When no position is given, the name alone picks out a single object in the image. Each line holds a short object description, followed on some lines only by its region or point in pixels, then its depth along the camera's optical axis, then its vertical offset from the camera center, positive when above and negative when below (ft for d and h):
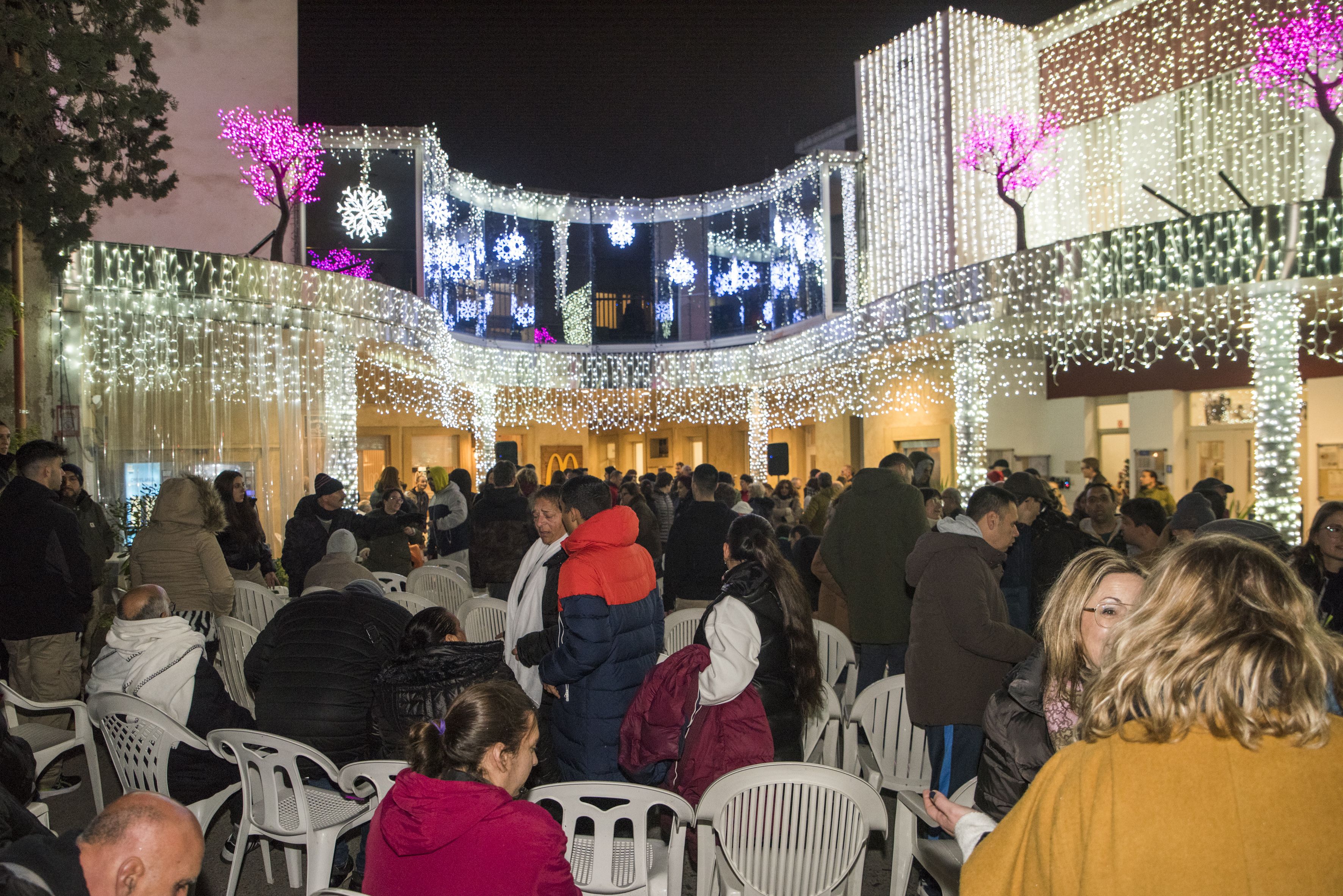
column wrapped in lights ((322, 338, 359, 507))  38.81 +1.43
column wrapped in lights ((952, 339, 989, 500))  44.73 +1.11
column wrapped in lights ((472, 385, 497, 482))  70.59 +1.17
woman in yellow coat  4.19 -1.57
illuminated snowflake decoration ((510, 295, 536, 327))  76.28 +11.11
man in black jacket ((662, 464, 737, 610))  20.59 -2.45
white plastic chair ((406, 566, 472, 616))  22.61 -3.54
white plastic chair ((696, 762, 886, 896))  8.76 -3.79
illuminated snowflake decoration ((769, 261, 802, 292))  70.54 +13.06
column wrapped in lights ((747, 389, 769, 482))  72.13 +0.49
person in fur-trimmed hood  17.01 -1.94
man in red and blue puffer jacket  11.02 -2.47
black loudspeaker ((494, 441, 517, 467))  56.08 -0.33
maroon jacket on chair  9.98 -3.28
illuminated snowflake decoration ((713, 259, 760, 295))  76.69 +13.99
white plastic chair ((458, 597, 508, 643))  19.12 -3.68
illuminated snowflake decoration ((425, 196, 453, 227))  62.23 +16.72
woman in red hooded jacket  6.55 -2.92
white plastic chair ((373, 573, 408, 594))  23.29 -3.49
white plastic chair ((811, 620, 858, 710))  16.28 -3.94
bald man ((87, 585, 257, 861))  11.87 -2.95
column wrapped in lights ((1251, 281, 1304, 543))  31.22 +0.88
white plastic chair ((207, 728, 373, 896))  10.78 -4.51
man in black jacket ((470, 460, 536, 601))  21.33 -2.19
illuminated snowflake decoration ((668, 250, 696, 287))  79.97 +15.23
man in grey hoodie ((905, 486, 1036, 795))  10.85 -2.52
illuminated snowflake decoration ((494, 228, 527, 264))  74.69 +16.48
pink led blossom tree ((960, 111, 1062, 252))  50.62 +16.37
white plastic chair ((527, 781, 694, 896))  8.80 -4.20
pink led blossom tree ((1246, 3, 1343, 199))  39.22 +16.81
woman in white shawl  12.82 -2.13
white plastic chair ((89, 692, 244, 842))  11.25 -3.62
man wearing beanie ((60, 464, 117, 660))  20.59 -1.62
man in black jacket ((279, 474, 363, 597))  22.13 -2.15
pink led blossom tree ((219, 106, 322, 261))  47.39 +16.05
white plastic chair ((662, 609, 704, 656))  17.43 -3.63
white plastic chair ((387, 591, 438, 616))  18.62 -3.22
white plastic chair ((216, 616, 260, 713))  16.39 -3.73
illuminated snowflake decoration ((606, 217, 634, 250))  80.69 +18.83
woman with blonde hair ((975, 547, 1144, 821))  6.39 -1.81
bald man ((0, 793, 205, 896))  4.87 -2.25
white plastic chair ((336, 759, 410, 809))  9.91 -3.61
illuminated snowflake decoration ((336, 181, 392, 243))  59.88 +15.69
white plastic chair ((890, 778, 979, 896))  7.02 -3.62
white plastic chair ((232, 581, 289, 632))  19.92 -3.45
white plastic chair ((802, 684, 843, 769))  12.91 -4.33
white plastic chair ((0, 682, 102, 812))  13.56 -4.34
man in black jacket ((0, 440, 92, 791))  15.66 -2.30
